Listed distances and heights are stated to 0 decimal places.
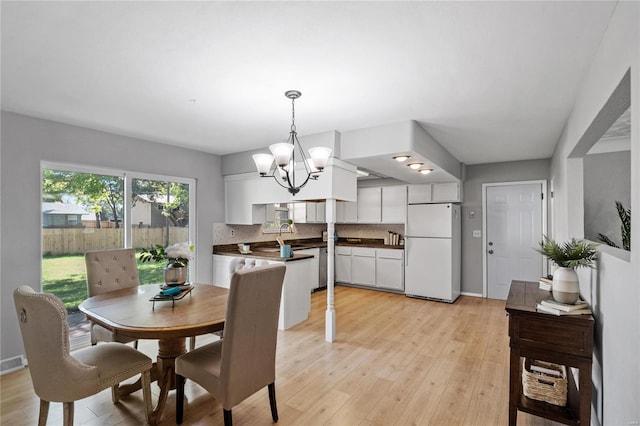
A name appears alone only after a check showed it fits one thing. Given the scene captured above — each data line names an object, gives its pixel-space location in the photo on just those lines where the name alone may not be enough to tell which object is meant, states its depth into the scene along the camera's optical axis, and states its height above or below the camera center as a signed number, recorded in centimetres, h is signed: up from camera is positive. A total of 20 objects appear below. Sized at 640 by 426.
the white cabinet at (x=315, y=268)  595 -104
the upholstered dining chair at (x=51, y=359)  175 -81
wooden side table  184 -83
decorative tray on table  243 -63
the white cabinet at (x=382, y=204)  602 +14
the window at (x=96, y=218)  332 -6
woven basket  203 -114
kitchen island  401 -91
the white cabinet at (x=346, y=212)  661 -1
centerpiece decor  257 -37
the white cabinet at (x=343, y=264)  647 -106
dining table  192 -68
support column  362 -69
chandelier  248 +45
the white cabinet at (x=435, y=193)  546 +32
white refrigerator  525 -68
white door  512 -38
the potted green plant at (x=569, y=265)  200 -35
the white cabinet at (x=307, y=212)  635 +0
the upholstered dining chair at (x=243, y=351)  186 -87
